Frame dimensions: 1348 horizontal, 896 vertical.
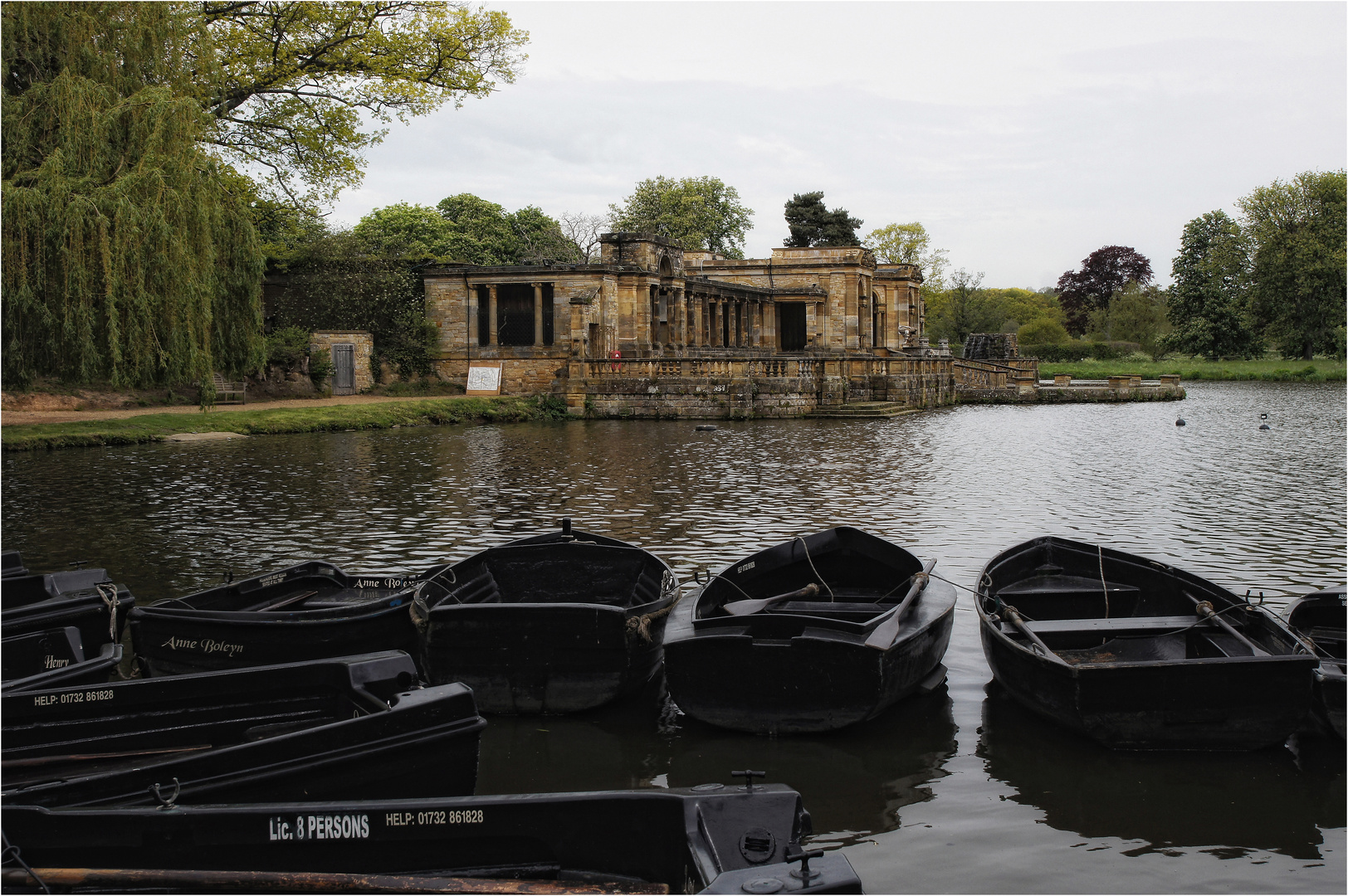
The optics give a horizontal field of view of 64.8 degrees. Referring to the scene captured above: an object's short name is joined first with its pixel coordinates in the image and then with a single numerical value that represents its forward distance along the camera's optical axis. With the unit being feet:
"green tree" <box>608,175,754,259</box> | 230.07
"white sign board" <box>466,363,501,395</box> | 128.57
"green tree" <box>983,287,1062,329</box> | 285.88
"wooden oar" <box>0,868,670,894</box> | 14.07
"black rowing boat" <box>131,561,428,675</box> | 25.41
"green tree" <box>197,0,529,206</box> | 86.12
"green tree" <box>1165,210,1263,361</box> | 229.66
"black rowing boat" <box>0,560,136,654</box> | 25.02
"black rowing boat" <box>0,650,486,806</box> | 16.46
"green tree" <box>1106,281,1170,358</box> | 265.95
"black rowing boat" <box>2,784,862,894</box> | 14.53
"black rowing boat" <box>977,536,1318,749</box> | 21.47
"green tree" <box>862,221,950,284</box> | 282.97
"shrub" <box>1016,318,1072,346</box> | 271.49
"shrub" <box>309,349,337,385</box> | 114.62
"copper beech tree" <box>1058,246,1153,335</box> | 306.76
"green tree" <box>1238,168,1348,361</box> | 210.18
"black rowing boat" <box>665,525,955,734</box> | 22.85
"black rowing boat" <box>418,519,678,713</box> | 24.48
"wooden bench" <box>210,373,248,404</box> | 102.73
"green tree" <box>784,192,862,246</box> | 235.40
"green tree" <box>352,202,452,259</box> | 192.75
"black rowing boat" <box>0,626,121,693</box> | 21.81
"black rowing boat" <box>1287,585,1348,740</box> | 21.59
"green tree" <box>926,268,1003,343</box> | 260.83
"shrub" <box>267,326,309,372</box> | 111.14
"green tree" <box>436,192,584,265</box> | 196.03
